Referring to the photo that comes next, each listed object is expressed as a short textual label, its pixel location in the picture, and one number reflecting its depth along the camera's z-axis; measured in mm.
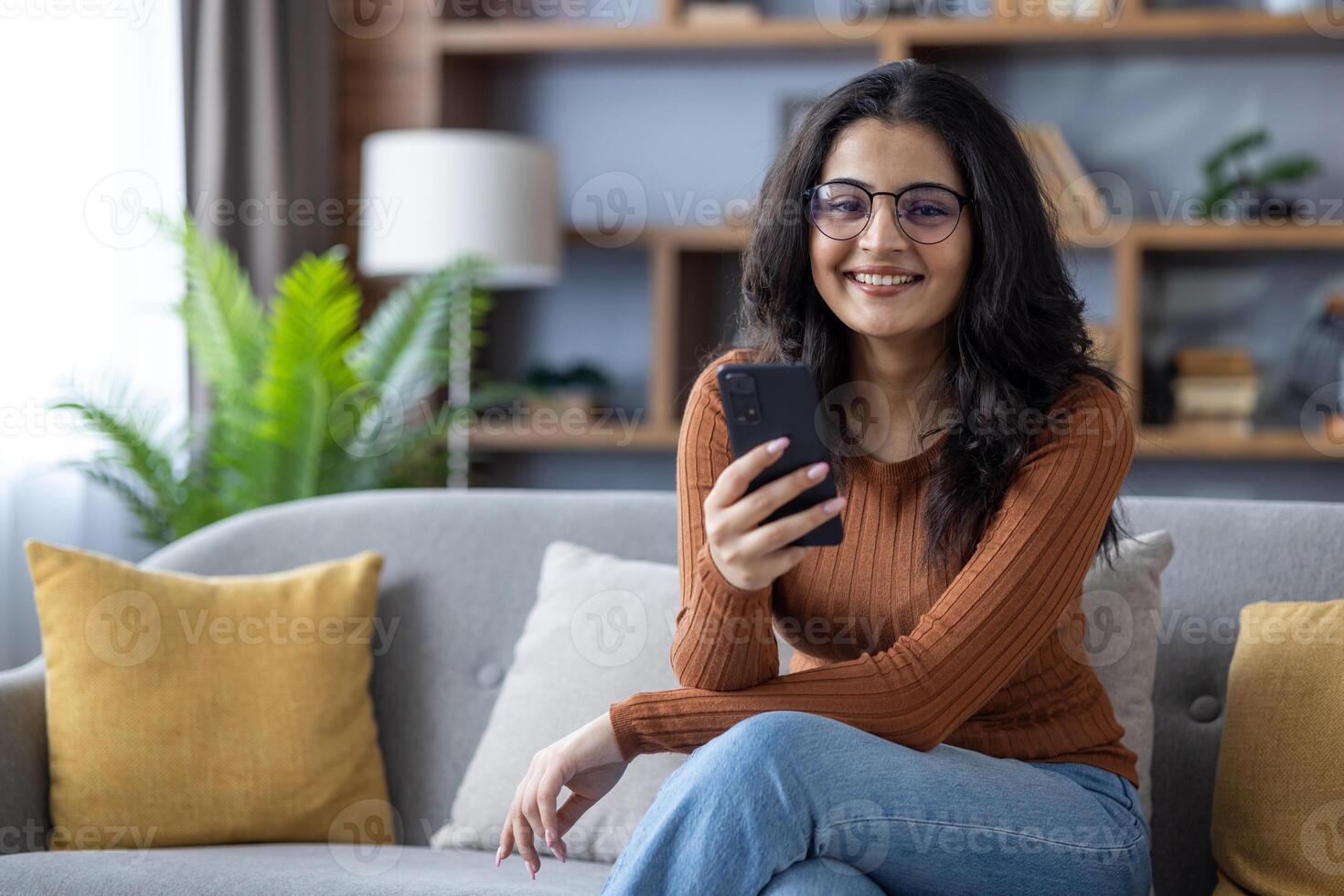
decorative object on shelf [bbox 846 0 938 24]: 3373
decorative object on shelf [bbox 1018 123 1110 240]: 3289
